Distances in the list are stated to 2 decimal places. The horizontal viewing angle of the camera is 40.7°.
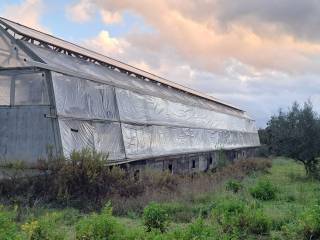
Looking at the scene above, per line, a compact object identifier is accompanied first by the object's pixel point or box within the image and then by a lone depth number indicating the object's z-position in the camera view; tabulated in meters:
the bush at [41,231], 7.07
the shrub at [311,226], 9.08
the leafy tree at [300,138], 25.95
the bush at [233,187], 16.61
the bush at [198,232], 7.24
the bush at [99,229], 7.12
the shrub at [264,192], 15.50
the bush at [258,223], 9.62
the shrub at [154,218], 9.20
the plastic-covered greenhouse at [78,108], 14.31
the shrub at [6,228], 6.25
